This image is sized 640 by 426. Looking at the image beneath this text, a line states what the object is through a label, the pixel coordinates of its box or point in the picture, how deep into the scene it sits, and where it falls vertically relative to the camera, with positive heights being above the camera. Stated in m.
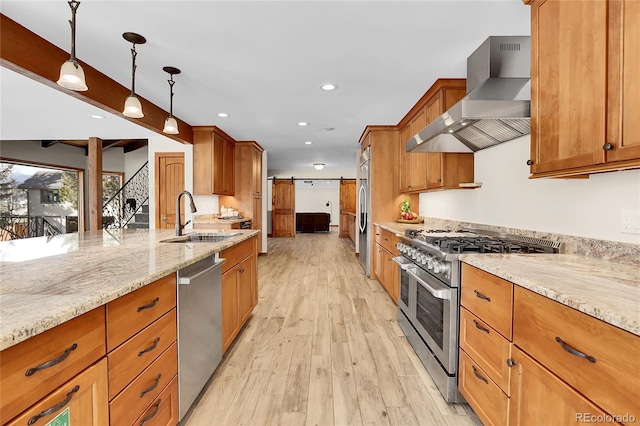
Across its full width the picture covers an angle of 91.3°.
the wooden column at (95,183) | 5.39 +0.41
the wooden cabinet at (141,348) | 1.09 -0.57
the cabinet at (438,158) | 3.03 +0.52
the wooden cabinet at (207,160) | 5.07 +0.78
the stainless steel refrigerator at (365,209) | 4.93 -0.03
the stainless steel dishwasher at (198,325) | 1.61 -0.69
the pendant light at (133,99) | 2.28 +0.83
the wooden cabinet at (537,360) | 0.85 -0.53
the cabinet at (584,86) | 1.16 +0.52
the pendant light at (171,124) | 3.01 +0.80
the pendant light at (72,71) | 1.81 +0.79
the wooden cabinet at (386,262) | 3.51 -0.70
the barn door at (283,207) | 10.91 -0.01
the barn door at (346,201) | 10.59 +0.20
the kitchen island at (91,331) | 0.77 -0.39
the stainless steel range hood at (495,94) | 1.86 +0.82
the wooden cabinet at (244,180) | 6.12 +0.53
